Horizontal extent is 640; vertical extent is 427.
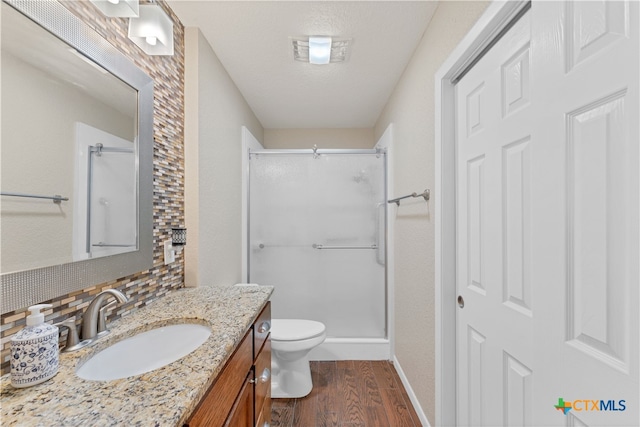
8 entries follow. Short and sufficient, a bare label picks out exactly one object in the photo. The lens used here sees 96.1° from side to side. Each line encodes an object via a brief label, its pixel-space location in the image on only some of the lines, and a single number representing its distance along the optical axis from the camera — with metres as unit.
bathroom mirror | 0.74
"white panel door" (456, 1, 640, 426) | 0.61
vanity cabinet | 0.77
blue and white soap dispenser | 0.65
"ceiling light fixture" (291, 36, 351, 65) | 1.75
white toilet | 1.95
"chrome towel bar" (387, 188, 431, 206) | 1.61
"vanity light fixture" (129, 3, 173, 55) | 1.17
